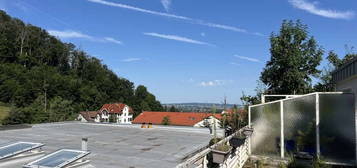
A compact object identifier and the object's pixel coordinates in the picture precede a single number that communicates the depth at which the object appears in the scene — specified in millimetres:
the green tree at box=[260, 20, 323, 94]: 9891
